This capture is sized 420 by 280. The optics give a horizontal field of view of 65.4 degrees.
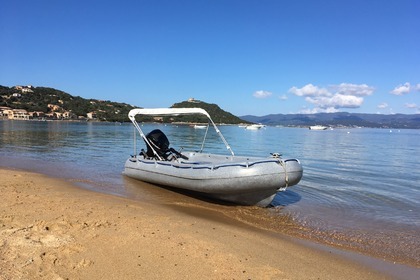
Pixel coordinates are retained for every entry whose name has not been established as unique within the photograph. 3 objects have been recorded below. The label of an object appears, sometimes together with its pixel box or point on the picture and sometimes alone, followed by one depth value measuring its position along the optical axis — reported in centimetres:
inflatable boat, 821
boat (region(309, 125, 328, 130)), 15800
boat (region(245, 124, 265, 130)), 12139
